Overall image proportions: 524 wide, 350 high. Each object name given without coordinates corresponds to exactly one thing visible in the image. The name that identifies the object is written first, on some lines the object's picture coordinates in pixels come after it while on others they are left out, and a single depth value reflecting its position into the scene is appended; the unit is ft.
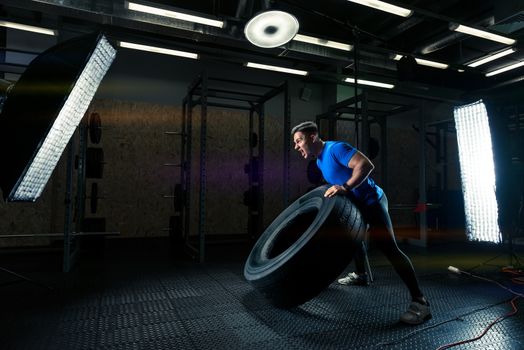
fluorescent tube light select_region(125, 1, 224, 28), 10.32
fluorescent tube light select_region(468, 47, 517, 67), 14.26
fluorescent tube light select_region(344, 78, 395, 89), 17.86
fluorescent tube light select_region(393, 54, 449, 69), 15.35
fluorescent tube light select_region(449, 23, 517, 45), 11.93
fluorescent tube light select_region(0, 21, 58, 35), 11.56
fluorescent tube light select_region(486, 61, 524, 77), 15.88
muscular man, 6.54
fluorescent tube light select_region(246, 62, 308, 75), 16.09
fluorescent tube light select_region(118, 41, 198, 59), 13.42
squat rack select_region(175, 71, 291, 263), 12.28
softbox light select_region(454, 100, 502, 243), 11.86
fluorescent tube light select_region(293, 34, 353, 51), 12.68
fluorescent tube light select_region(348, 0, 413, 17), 10.22
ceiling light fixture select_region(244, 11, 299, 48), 9.07
